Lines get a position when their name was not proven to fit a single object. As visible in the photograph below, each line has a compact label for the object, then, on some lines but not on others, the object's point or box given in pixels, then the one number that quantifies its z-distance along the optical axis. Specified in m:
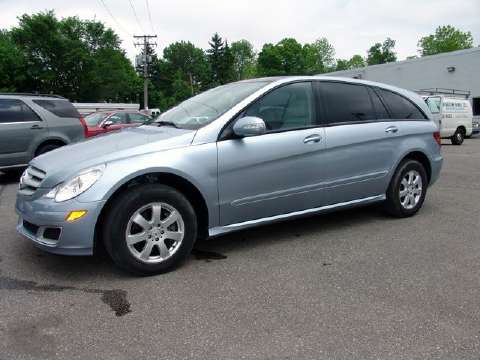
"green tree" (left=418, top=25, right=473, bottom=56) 75.93
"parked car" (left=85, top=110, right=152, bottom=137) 13.32
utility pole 46.31
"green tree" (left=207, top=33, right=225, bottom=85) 85.62
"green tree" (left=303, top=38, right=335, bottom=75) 95.25
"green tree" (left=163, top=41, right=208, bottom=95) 101.04
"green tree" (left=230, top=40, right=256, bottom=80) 110.69
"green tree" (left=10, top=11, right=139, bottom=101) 47.59
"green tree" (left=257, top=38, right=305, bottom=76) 81.69
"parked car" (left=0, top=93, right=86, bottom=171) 8.38
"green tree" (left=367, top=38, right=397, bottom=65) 95.88
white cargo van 17.33
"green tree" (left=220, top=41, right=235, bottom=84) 85.31
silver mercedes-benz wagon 3.39
